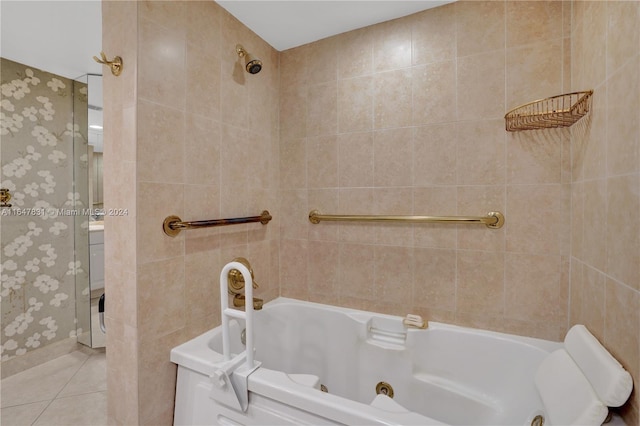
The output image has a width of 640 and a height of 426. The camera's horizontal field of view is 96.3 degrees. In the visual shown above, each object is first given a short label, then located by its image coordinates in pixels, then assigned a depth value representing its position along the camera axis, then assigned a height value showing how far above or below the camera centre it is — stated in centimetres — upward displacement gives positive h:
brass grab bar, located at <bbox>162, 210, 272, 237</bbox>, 125 -6
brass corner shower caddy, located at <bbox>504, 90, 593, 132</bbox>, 113 +41
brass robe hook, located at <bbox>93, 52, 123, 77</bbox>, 115 +59
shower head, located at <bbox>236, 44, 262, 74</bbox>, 155 +82
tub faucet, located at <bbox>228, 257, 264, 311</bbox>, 154 -42
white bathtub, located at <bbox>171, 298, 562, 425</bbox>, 100 -74
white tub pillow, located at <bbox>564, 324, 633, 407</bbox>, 76 -47
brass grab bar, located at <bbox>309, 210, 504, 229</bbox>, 140 -4
